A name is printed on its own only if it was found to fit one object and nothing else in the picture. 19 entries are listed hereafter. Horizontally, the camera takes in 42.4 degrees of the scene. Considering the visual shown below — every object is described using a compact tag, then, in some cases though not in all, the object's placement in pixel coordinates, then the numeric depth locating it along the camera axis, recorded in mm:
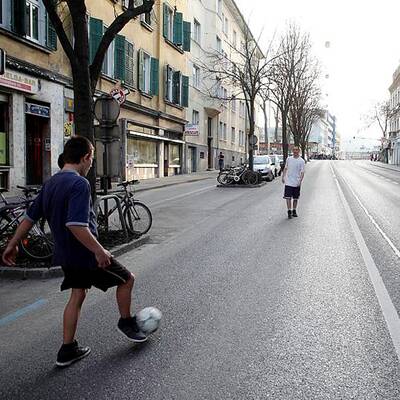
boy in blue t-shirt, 3559
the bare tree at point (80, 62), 8516
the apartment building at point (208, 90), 38406
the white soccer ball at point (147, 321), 4137
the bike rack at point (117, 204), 8719
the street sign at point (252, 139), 27336
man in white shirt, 12227
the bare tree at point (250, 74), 26825
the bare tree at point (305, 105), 42394
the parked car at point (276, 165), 33475
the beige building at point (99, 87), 16328
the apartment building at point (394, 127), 82350
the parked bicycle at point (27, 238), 7125
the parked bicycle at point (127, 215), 9133
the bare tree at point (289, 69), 34906
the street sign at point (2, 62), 6938
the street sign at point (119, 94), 13670
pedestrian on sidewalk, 42688
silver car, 28750
